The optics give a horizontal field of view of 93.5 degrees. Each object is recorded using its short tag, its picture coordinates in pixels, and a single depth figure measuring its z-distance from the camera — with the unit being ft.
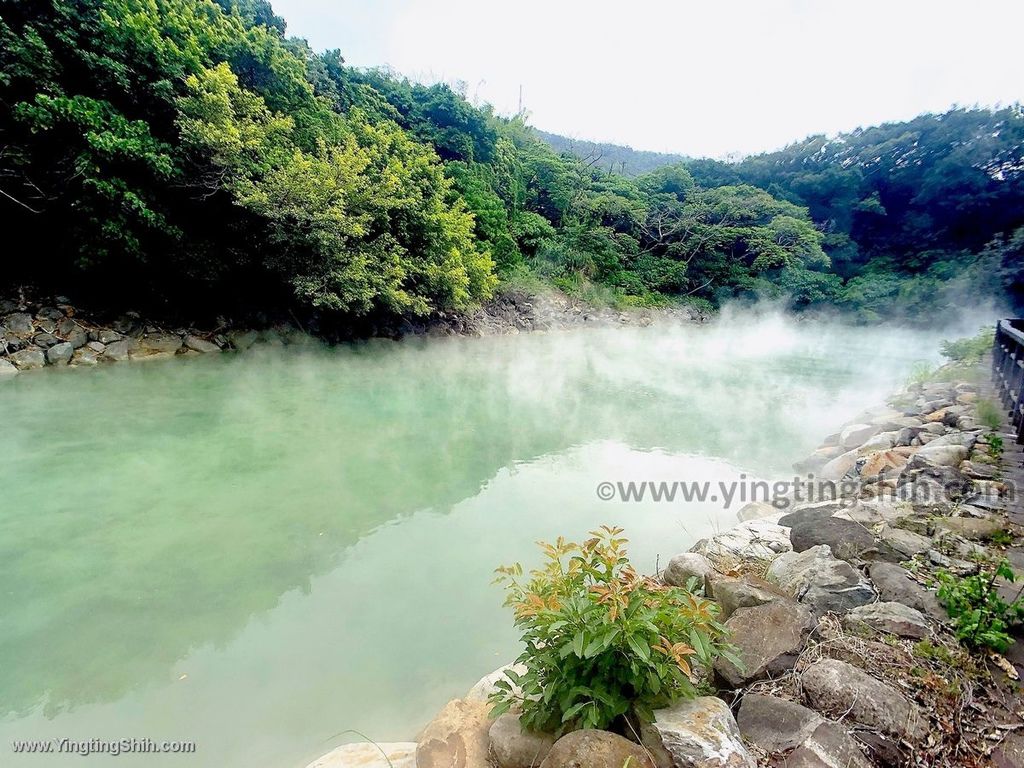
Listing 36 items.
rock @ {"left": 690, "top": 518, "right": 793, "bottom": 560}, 8.22
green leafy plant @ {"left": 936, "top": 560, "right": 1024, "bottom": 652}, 5.12
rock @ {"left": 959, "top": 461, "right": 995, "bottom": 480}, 9.07
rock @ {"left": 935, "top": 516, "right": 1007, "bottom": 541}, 7.29
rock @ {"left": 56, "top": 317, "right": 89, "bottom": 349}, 26.27
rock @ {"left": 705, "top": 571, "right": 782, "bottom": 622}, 6.13
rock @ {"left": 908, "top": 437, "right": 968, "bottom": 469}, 10.25
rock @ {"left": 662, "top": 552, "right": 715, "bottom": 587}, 7.39
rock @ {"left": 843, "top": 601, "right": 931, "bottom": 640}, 5.43
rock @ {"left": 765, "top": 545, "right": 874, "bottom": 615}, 6.11
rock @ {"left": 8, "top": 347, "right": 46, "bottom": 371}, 24.07
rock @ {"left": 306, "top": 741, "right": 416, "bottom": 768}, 5.24
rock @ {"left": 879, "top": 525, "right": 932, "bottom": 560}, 7.07
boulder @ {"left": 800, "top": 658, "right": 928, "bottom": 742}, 4.36
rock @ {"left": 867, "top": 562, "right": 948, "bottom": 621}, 5.80
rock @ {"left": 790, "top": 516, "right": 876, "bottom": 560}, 7.30
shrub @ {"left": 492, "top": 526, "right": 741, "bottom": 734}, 4.28
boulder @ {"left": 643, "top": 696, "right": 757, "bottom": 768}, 3.89
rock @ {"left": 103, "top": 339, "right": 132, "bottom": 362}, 27.04
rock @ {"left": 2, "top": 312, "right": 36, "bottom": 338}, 25.03
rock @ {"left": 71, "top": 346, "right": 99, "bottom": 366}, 25.73
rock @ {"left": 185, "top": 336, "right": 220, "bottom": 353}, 30.45
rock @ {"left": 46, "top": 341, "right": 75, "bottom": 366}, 25.21
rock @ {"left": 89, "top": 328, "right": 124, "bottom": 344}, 27.32
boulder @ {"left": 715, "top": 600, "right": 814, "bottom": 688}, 5.10
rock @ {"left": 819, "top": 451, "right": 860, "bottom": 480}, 13.56
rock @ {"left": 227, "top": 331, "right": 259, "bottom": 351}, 32.22
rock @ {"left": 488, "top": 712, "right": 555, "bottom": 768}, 4.60
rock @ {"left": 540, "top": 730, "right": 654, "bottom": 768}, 3.85
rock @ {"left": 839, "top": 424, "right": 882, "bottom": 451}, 15.81
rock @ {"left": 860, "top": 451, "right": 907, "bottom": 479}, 11.19
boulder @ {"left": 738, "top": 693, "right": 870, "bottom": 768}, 4.02
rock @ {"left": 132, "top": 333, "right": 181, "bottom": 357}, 28.58
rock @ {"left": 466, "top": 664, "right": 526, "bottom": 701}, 6.02
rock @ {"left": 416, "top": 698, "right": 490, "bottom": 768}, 4.87
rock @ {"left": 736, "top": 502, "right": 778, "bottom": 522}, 11.47
